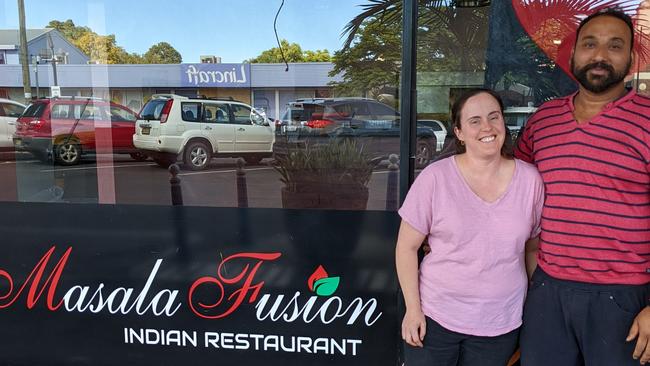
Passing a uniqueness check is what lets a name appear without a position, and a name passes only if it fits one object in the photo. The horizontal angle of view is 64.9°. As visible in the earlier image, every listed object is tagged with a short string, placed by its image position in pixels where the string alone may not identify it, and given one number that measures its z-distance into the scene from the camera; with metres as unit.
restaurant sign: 2.21
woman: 1.48
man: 1.45
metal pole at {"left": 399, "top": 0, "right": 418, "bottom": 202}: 2.01
